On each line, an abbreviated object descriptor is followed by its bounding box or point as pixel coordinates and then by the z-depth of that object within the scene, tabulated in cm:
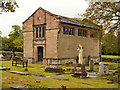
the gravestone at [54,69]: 1719
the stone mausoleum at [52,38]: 2566
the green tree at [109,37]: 1851
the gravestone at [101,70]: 1563
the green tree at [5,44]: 5508
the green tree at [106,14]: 1692
